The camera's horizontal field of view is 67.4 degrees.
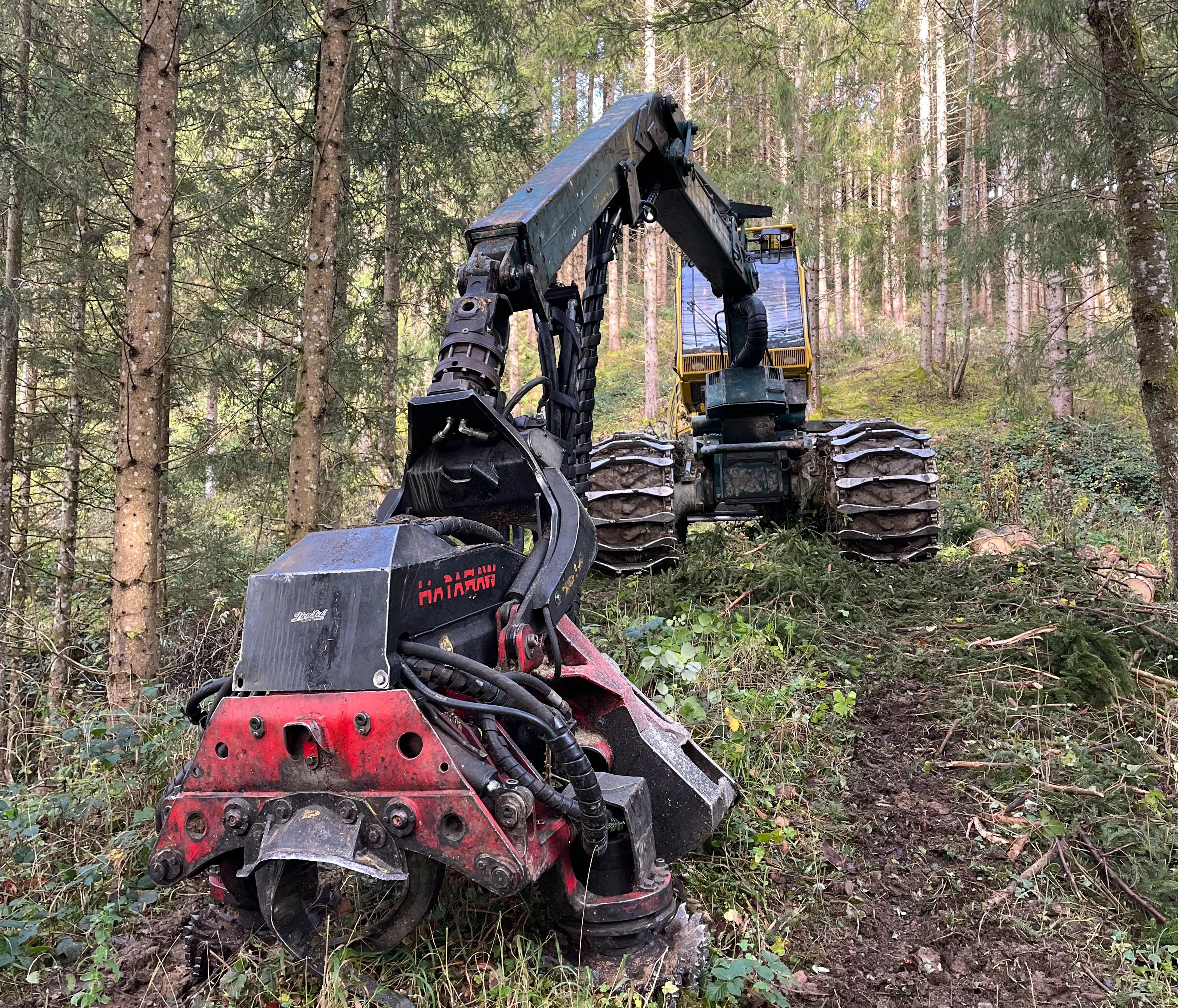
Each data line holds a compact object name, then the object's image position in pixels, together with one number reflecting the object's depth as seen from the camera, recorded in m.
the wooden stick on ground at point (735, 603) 6.46
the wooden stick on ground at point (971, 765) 4.23
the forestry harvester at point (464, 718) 2.37
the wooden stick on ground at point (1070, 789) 3.88
